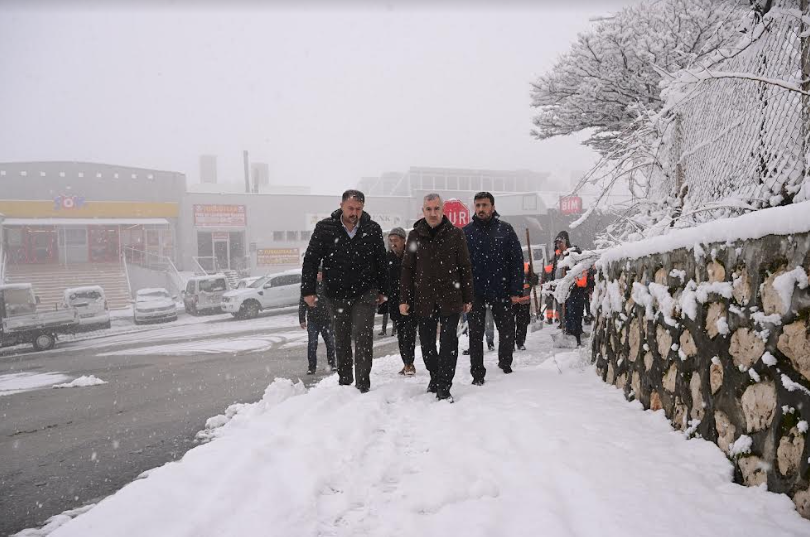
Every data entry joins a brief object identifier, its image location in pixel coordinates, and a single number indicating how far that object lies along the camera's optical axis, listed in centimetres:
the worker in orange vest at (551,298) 828
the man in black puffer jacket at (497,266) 518
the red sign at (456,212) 1020
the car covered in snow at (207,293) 2283
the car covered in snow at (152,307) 2164
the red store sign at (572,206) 2869
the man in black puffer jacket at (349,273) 477
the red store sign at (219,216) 3628
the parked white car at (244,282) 2335
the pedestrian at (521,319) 708
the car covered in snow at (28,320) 1542
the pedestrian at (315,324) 717
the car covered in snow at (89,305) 1870
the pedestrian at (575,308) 714
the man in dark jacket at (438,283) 451
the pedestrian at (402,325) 580
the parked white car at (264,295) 2016
